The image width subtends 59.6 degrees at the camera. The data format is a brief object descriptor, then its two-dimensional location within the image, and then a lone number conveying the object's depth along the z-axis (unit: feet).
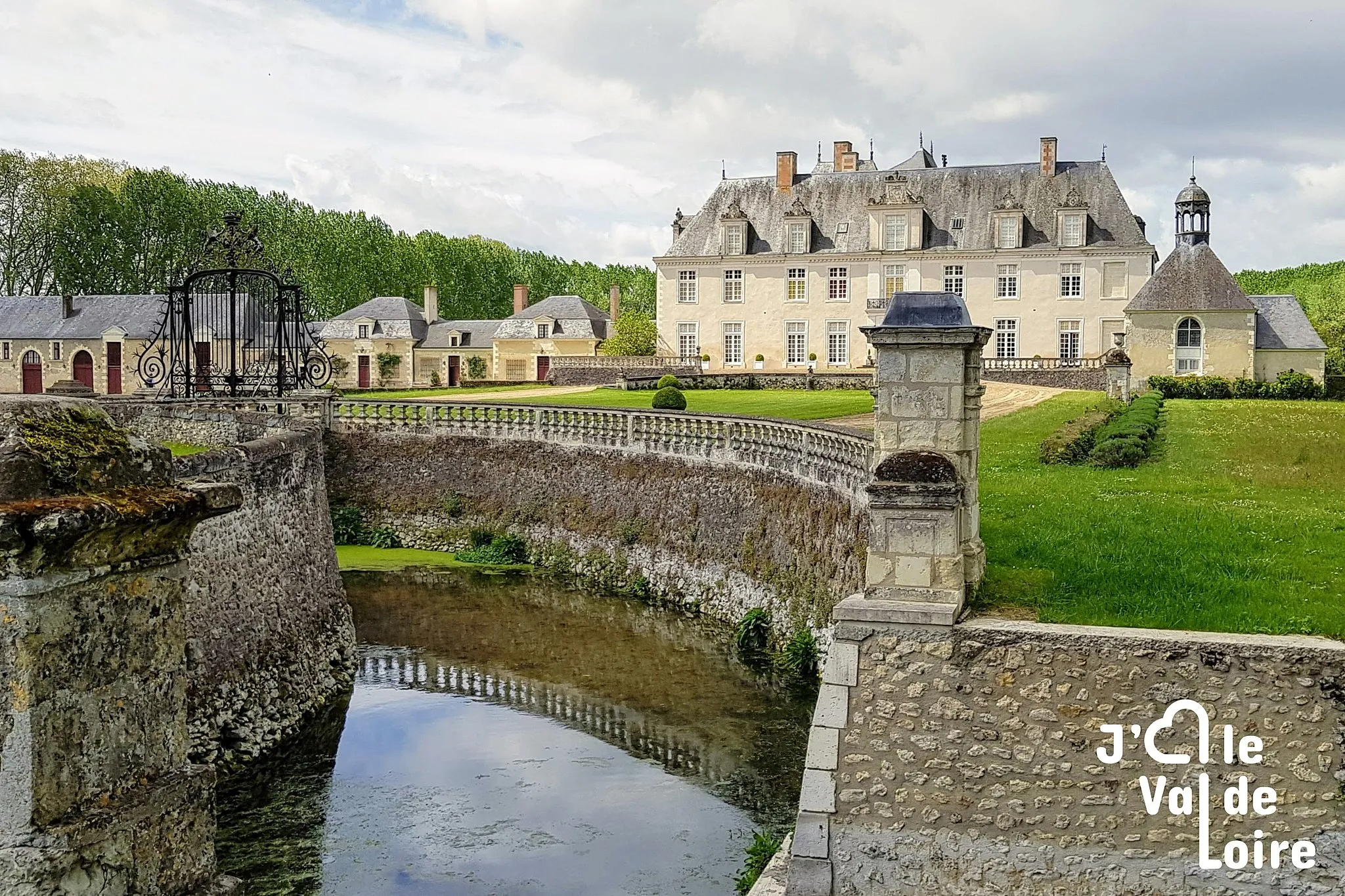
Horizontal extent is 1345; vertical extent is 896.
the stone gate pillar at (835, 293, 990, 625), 27.78
